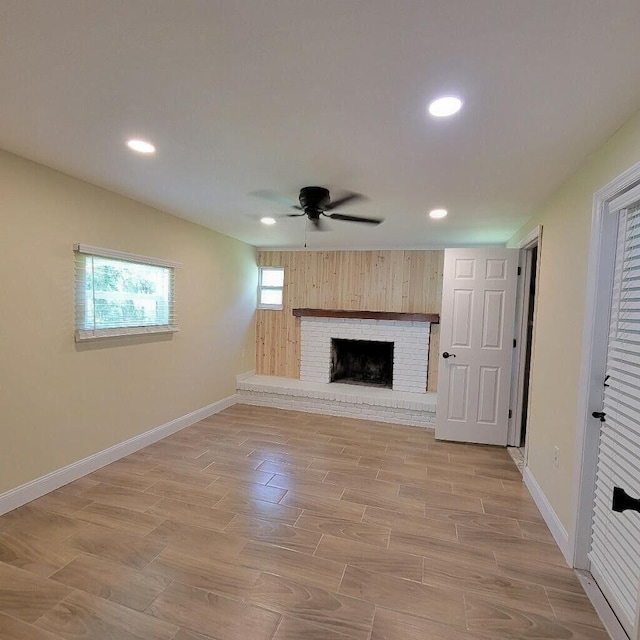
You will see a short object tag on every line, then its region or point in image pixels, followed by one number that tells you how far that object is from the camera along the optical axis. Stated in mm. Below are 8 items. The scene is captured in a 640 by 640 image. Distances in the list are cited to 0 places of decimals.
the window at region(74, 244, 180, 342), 2740
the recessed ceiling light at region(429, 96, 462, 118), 1470
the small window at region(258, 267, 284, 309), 5566
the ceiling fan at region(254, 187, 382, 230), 2533
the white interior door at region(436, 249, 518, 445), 3662
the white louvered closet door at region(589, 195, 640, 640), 1512
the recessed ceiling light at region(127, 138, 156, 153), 1954
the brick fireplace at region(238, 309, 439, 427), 4469
